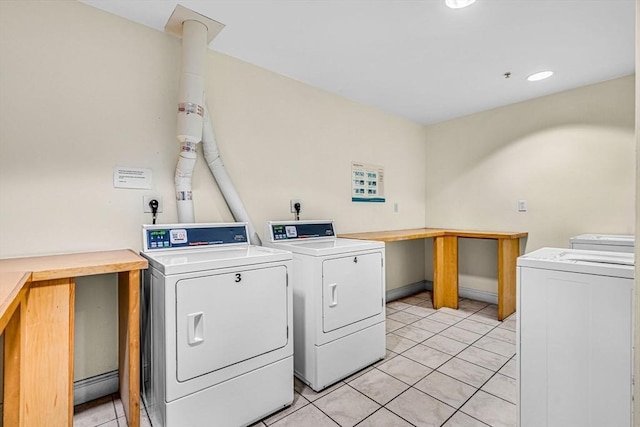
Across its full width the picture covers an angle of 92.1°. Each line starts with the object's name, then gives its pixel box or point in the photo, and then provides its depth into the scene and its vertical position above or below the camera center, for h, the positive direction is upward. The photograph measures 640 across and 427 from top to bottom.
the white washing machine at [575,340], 1.15 -0.52
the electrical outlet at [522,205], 3.41 +0.08
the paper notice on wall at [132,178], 1.91 +0.24
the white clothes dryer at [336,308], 1.92 -0.63
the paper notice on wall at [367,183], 3.37 +0.35
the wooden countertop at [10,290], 0.84 -0.24
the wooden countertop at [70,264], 1.28 -0.21
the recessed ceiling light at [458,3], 1.78 +1.22
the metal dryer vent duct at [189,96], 1.94 +0.76
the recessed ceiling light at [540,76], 2.72 +1.23
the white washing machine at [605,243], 2.36 -0.25
